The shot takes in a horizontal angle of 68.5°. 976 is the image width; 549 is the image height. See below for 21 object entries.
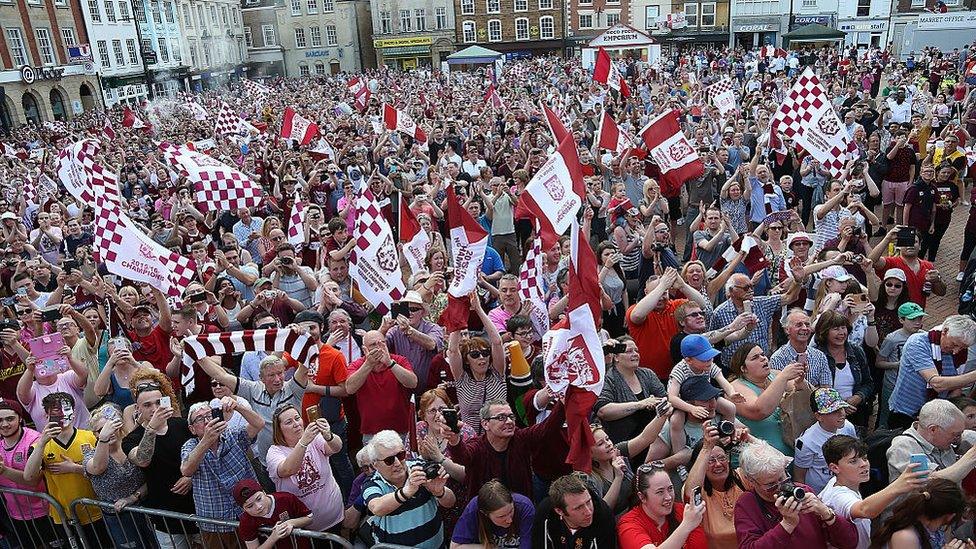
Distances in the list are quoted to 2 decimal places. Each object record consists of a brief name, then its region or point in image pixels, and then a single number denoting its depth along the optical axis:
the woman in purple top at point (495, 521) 3.63
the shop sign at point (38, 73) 36.81
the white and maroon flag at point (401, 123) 15.56
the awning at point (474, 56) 41.09
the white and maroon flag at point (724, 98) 14.95
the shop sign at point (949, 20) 35.81
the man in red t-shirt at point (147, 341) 6.30
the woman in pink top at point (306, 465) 4.27
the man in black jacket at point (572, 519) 3.51
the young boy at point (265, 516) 4.04
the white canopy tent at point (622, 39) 28.66
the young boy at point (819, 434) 3.98
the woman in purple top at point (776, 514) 3.28
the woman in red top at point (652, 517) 3.58
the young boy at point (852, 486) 3.26
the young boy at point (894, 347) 5.19
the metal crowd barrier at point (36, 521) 4.80
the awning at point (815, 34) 35.22
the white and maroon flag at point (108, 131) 20.84
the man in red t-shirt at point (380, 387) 5.06
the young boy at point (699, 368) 4.46
